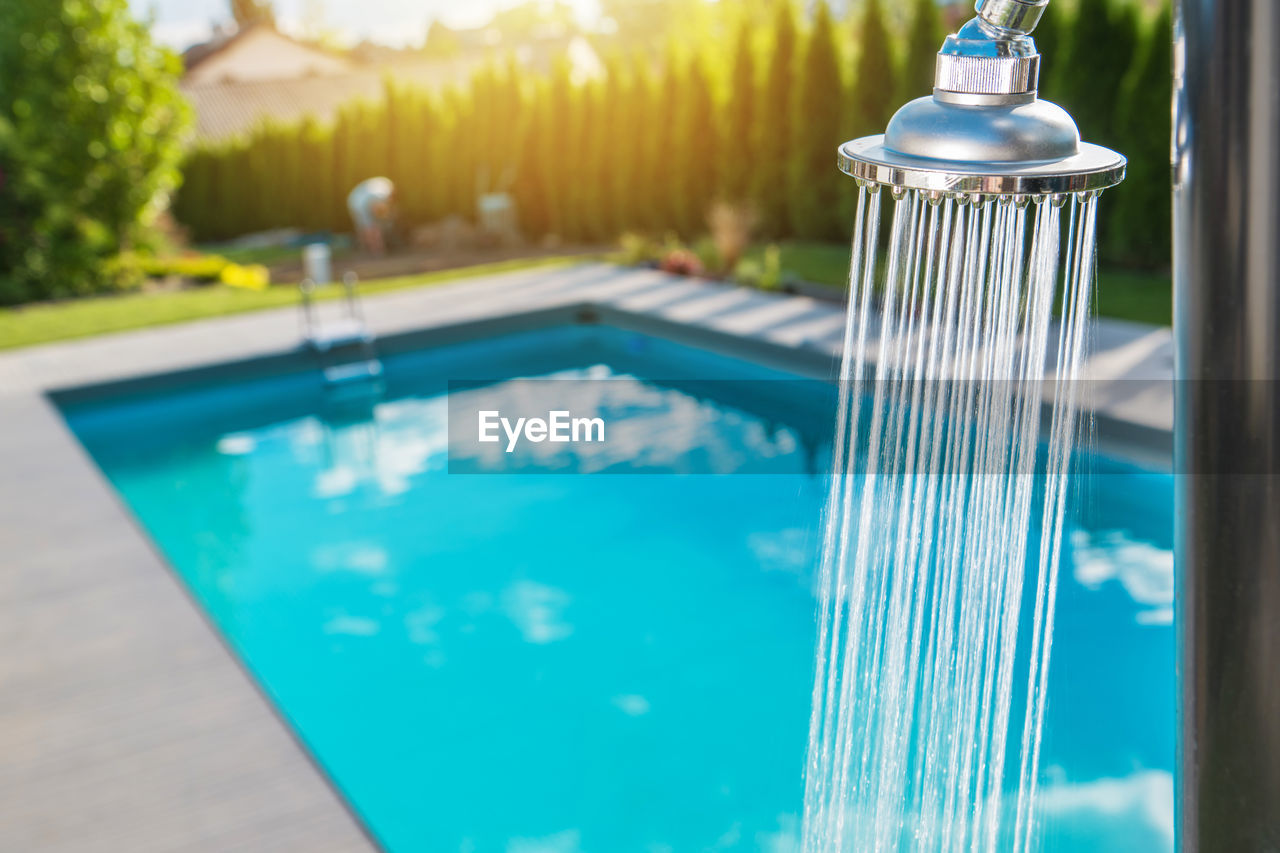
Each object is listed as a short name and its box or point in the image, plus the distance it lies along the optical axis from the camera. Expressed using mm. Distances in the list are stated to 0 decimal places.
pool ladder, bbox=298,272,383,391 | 8070
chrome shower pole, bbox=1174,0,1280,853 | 542
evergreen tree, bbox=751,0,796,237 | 11650
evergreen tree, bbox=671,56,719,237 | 12719
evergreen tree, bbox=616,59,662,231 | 13273
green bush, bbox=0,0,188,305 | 11945
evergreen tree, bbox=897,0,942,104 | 10086
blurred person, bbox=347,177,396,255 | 15398
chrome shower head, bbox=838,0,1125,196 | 624
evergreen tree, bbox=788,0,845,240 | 11273
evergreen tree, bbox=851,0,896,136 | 10547
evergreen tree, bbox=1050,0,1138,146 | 8953
